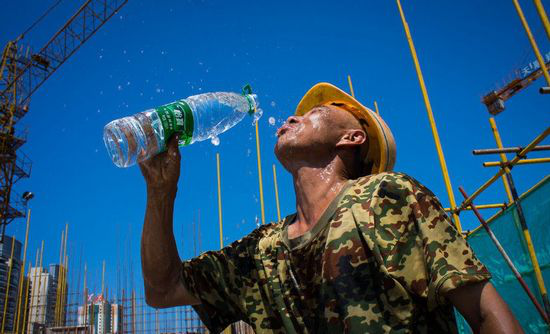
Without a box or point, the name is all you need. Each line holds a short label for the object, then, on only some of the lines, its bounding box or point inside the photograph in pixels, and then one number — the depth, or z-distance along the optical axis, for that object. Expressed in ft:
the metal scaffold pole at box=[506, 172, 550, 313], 12.43
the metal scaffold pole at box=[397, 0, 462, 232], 17.35
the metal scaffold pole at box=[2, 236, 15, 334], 46.41
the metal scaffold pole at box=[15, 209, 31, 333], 48.18
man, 3.68
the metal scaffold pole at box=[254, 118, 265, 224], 30.45
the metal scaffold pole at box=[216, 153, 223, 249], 34.18
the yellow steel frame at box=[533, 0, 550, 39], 12.11
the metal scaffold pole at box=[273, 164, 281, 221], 33.45
